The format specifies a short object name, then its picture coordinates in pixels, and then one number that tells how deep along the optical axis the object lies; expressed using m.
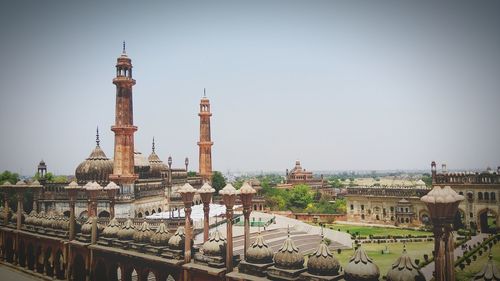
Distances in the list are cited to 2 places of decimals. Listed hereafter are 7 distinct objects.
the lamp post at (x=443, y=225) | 9.64
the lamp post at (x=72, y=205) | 20.78
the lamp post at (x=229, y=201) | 14.05
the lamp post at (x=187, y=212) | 14.95
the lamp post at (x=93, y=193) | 21.08
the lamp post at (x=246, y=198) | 14.45
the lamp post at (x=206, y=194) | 16.01
